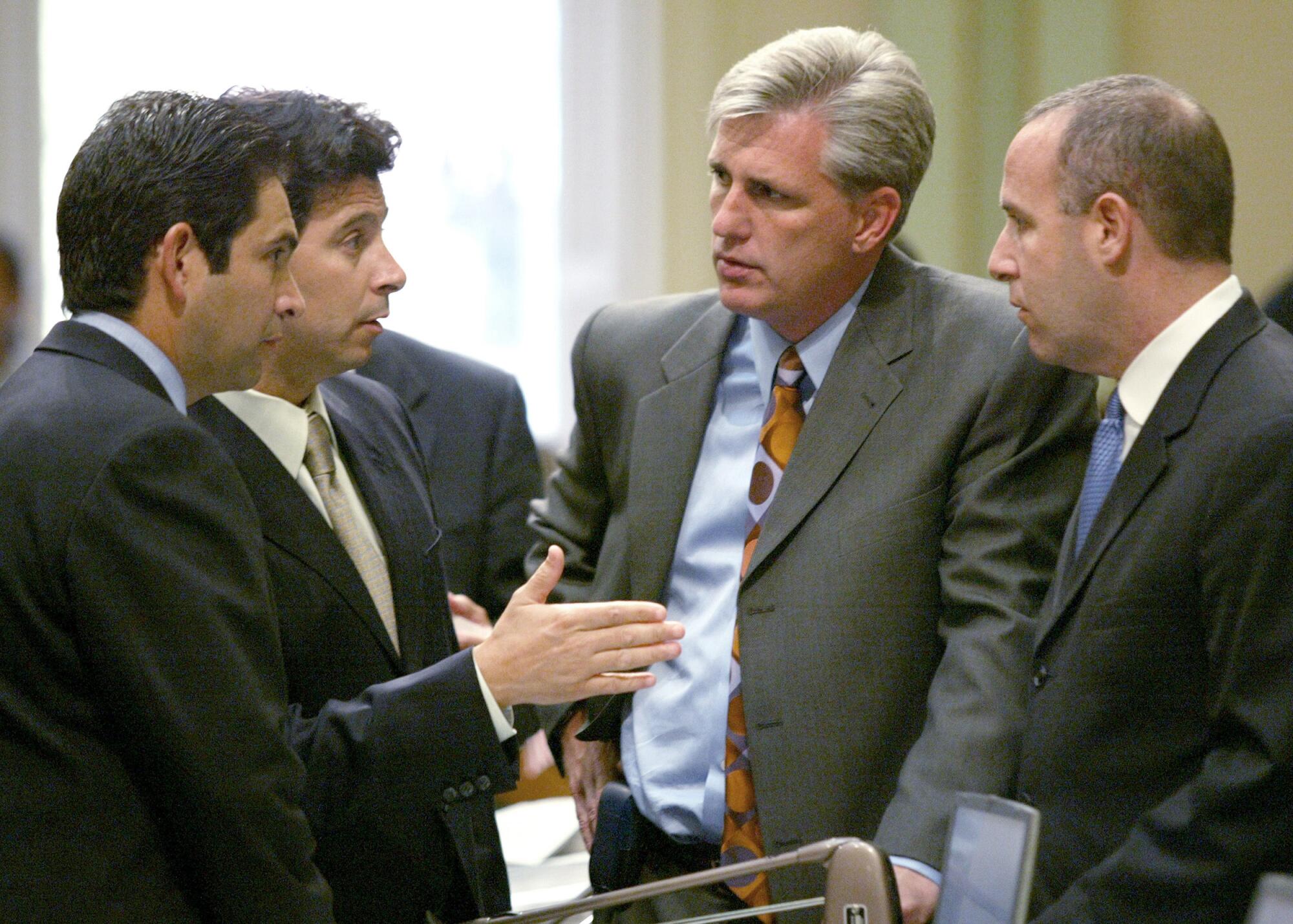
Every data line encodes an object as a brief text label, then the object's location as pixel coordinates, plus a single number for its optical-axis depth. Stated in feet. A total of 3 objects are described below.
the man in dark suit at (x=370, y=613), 14.47
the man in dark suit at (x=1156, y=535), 13.69
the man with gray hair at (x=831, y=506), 14.71
